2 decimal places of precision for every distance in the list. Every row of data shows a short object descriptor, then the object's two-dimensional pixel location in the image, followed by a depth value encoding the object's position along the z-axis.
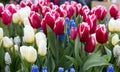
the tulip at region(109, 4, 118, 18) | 2.11
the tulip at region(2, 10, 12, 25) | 1.99
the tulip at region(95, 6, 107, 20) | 2.05
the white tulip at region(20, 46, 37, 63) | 1.58
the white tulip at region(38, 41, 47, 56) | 1.62
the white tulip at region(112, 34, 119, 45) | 1.75
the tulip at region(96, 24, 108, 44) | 1.64
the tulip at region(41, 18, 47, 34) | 1.72
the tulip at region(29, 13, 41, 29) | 1.79
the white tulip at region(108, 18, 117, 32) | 1.84
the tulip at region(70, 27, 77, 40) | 1.69
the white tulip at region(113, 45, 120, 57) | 1.68
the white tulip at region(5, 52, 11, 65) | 1.75
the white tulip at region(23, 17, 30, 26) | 1.96
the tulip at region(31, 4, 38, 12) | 2.24
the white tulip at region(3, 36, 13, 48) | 1.80
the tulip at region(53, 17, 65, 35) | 1.65
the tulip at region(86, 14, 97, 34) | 1.69
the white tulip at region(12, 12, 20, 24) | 2.05
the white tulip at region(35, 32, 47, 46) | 1.66
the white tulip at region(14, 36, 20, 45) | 1.90
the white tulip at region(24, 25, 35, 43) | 1.71
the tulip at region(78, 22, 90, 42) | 1.60
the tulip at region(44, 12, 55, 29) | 1.71
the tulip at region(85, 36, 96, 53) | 1.61
